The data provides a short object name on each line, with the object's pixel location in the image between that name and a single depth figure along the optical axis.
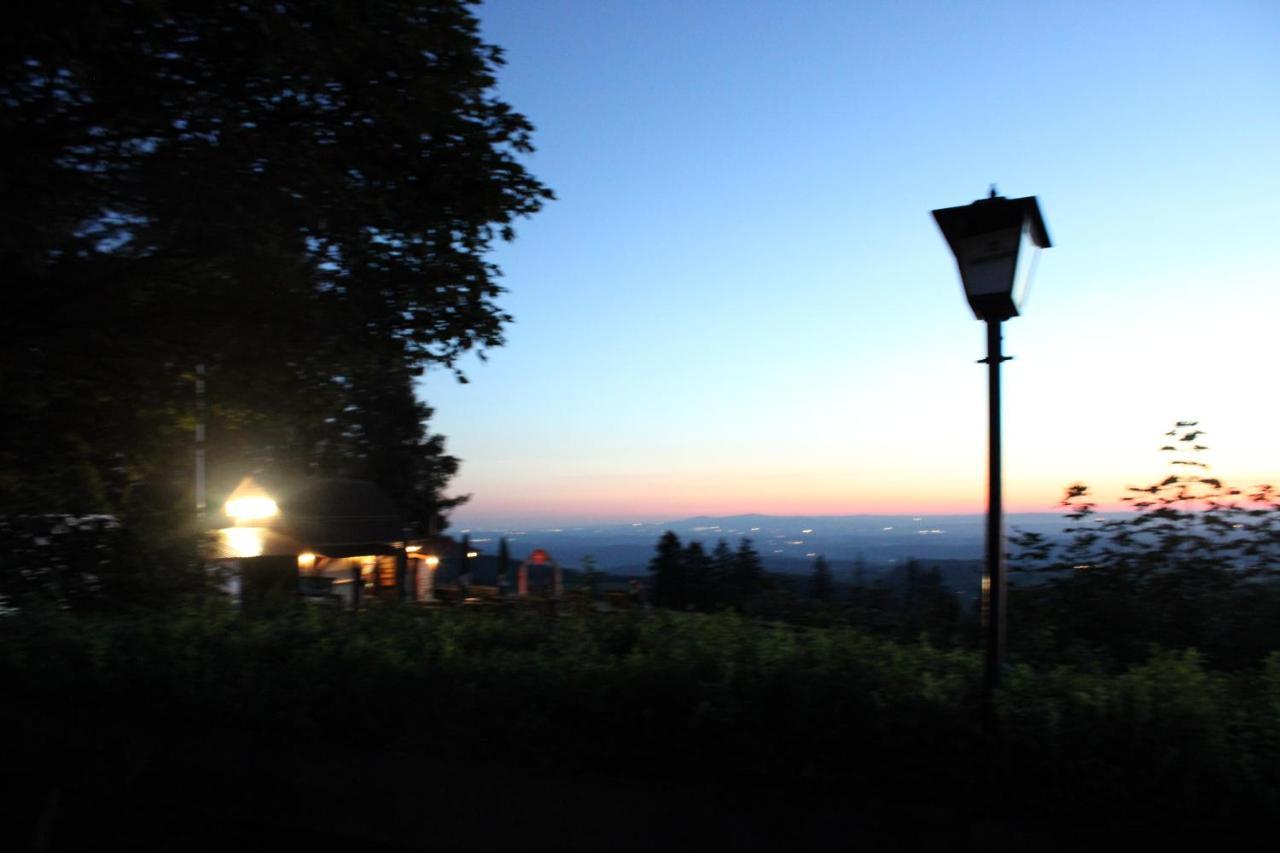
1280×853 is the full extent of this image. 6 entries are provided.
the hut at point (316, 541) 8.70
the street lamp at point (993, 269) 4.14
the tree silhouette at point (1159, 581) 4.95
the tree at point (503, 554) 30.07
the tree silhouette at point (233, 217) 7.50
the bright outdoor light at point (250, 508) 14.24
